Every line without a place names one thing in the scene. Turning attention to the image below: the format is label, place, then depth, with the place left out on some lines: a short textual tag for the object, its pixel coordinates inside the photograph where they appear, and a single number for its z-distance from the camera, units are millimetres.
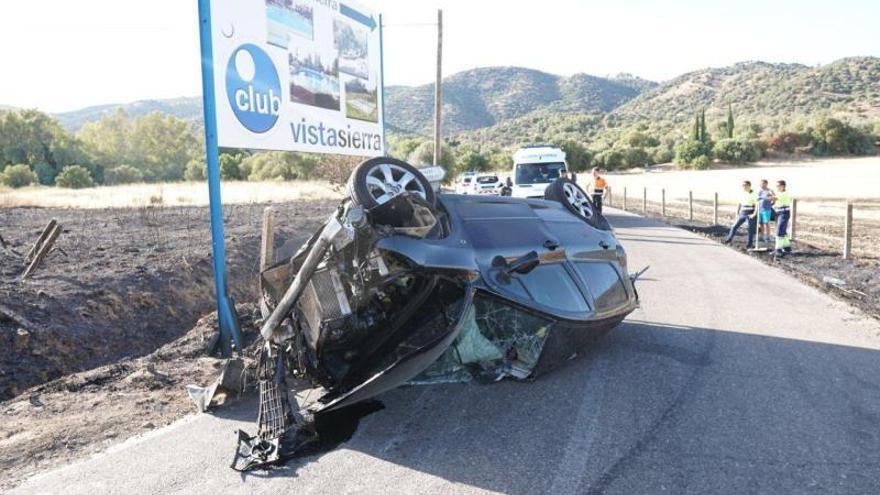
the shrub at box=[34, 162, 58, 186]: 59625
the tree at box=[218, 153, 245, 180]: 58469
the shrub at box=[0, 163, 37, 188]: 51438
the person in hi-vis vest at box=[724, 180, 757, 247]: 16938
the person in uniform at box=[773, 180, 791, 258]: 15203
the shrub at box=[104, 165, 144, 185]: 61656
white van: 24406
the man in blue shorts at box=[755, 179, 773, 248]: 16375
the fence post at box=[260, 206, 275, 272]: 6641
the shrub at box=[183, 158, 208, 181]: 62281
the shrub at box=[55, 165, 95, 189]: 51500
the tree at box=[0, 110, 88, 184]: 61469
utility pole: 29766
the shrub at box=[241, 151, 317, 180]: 51875
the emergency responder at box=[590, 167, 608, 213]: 21297
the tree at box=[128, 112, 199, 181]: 77125
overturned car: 4762
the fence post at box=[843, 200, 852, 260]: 14258
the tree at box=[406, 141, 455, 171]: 52000
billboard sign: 7270
